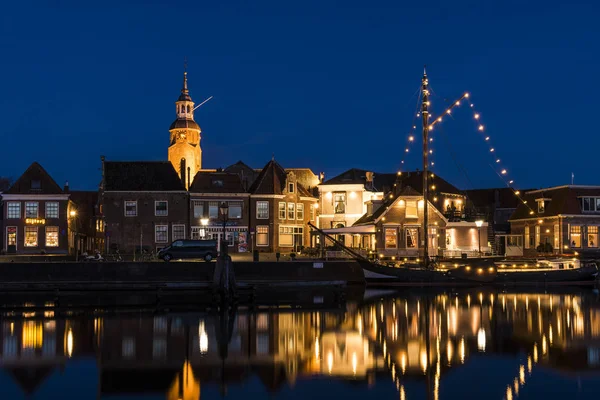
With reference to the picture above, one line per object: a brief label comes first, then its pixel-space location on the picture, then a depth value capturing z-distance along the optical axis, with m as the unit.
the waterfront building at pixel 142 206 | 64.56
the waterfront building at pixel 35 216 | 63.47
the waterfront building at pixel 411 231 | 64.81
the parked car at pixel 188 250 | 53.18
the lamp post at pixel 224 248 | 41.97
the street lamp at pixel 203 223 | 65.88
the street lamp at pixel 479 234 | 67.00
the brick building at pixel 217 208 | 66.06
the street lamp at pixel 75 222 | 68.62
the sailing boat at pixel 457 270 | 53.72
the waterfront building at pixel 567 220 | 67.75
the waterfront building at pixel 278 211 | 67.31
